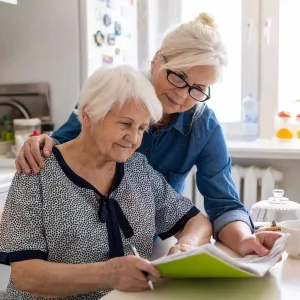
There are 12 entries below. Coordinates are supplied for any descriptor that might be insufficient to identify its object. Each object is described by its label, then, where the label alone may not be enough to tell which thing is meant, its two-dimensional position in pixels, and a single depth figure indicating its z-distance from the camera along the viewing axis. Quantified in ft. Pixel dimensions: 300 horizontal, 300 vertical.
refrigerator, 8.11
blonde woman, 4.33
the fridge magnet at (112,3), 8.54
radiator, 8.92
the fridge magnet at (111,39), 8.53
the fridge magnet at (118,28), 8.72
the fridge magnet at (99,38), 8.28
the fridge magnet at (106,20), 8.45
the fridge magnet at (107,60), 8.58
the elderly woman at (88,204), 3.58
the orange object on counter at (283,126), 9.09
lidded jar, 5.64
